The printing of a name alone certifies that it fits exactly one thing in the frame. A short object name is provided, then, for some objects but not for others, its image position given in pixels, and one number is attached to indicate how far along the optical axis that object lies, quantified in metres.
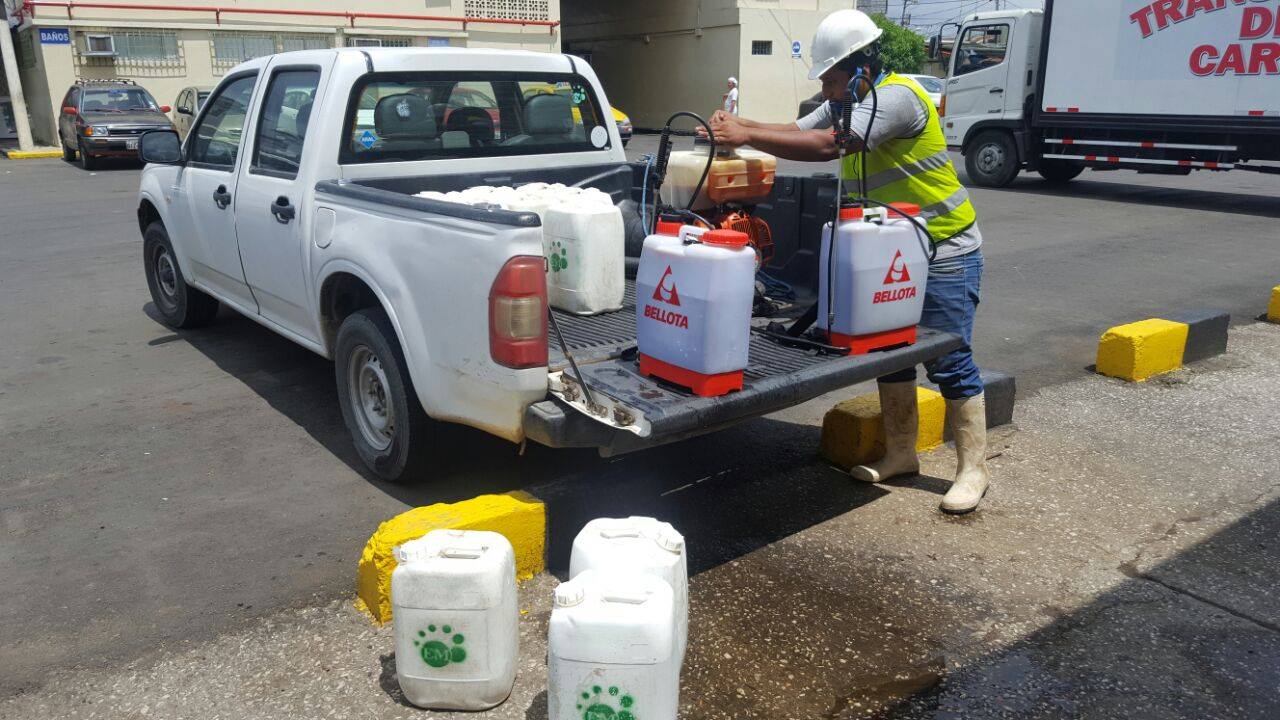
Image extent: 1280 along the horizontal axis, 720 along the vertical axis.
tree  48.72
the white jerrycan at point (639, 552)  2.88
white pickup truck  3.52
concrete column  24.41
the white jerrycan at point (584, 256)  4.52
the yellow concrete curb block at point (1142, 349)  6.19
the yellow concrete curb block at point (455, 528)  3.37
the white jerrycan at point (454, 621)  2.89
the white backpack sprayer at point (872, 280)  3.85
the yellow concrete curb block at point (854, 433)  4.75
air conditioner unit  24.36
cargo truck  13.70
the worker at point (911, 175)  4.01
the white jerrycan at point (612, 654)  2.57
